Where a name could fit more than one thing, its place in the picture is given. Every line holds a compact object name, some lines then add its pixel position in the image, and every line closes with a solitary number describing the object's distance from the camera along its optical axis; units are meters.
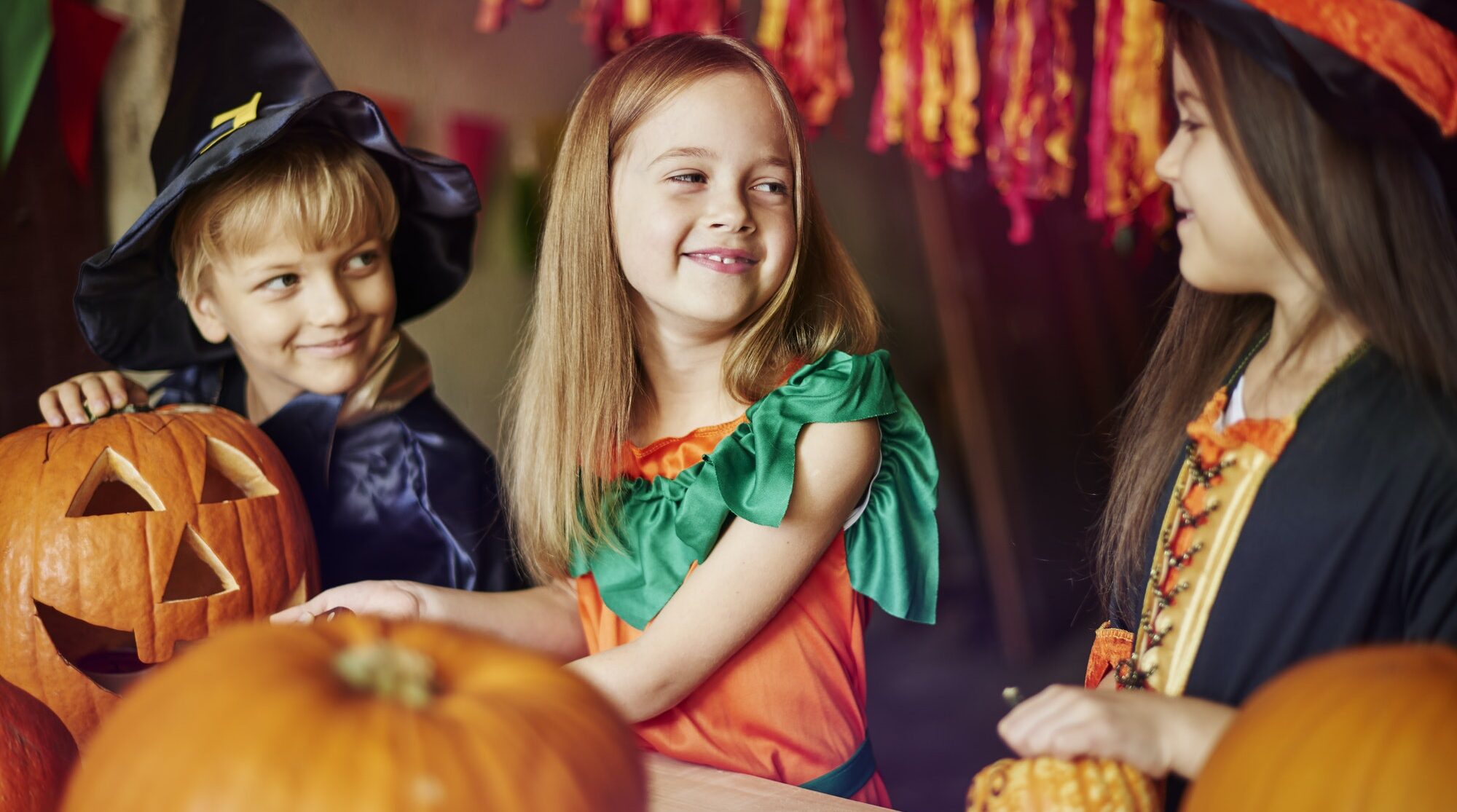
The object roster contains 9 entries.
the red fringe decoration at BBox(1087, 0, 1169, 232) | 2.73
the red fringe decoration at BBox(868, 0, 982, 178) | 2.93
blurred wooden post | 3.43
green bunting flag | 2.04
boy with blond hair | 1.56
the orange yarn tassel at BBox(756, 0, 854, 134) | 2.81
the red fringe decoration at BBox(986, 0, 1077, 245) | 2.88
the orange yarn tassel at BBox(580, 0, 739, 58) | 2.63
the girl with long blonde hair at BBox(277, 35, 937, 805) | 1.31
